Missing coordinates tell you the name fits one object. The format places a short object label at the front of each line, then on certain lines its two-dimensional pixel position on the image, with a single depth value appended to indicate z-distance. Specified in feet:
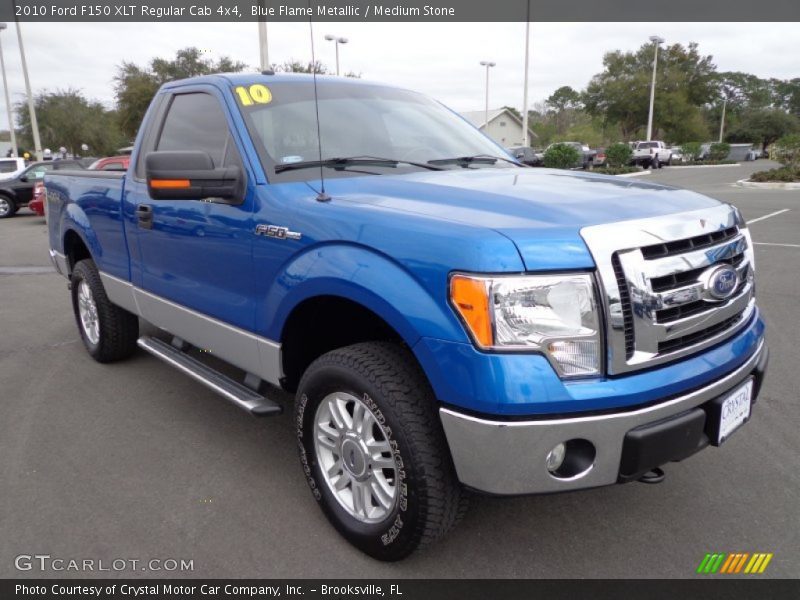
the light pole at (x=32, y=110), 99.27
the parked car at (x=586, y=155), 117.70
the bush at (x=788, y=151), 75.95
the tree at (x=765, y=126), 242.58
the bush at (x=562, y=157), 73.31
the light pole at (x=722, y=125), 279.08
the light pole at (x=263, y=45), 46.62
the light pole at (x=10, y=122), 113.70
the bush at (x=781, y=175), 73.51
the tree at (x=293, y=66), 74.67
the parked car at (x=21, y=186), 58.90
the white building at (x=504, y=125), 225.76
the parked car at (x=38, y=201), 50.57
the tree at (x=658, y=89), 184.44
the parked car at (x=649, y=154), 129.18
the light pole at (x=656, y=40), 133.80
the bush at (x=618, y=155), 105.60
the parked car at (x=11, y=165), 64.03
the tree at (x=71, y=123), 154.10
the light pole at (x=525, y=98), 99.59
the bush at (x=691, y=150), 148.05
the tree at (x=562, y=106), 326.44
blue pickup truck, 6.61
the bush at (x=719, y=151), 154.85
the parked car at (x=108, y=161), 43.49
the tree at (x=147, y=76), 94.32
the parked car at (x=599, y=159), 127.01
